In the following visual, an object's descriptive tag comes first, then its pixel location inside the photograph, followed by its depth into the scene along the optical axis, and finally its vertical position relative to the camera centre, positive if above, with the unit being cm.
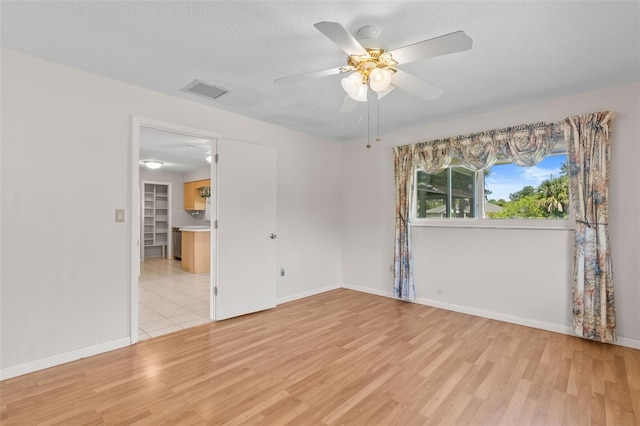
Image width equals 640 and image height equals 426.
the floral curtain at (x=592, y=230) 288 -14
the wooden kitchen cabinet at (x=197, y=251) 635 -81
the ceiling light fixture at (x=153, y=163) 683 +112
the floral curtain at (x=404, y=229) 424 -21
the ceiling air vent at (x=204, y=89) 290 +123
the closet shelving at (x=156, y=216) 843 -9
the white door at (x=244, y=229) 357 -20
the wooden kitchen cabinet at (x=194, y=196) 825 +47
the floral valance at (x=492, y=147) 326 +80
